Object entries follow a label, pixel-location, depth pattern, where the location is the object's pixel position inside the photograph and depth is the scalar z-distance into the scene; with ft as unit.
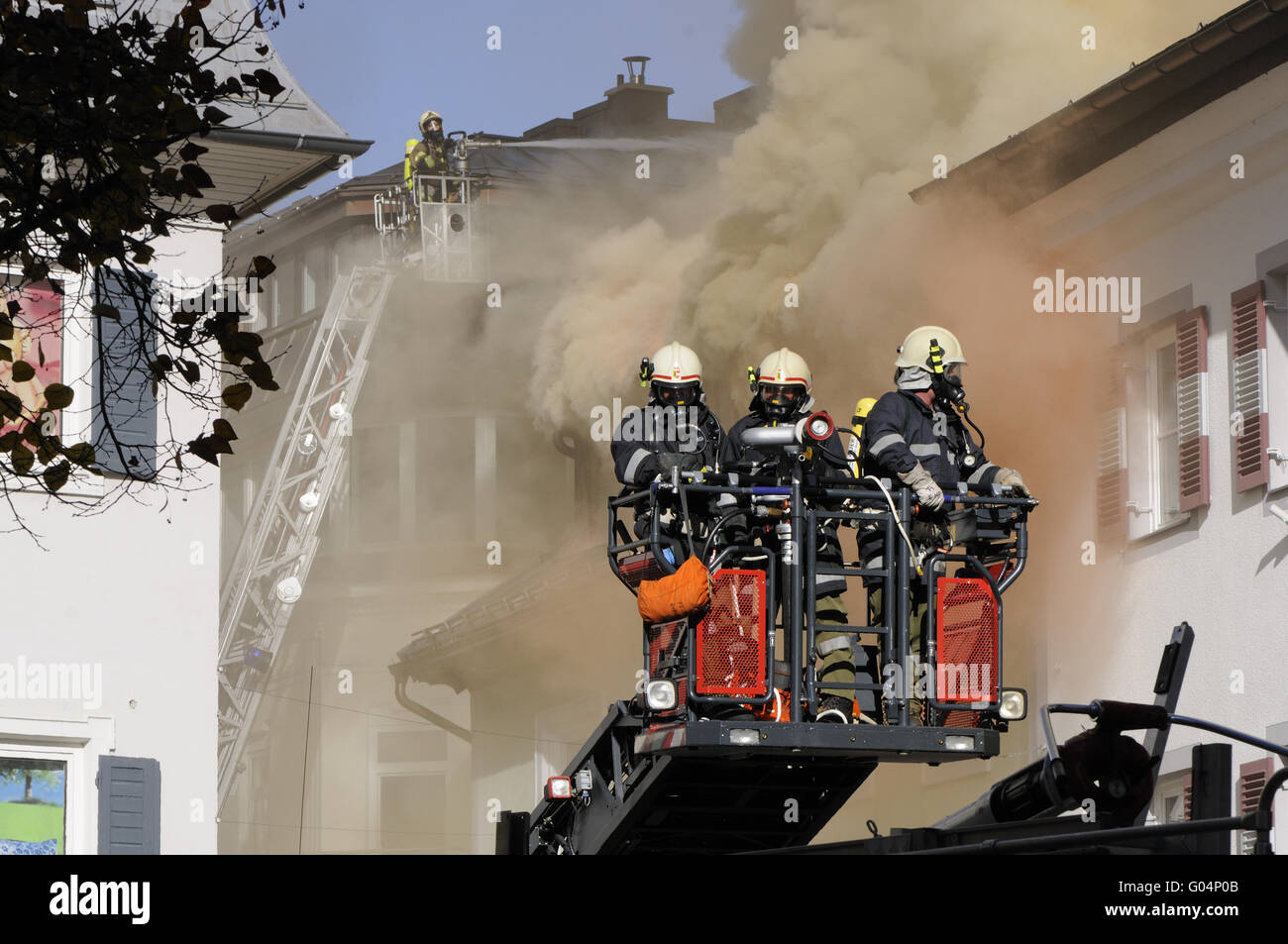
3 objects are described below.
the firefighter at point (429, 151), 106.32
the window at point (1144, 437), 54.60
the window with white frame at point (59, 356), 52.16
